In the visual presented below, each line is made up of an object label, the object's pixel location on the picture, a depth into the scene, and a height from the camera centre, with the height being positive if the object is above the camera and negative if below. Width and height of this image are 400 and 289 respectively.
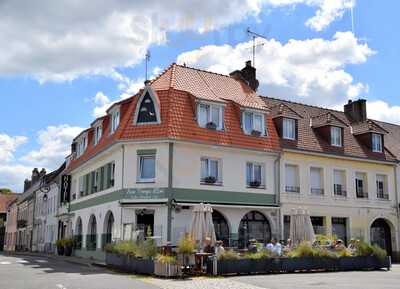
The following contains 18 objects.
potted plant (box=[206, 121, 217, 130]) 27.20 +5.54
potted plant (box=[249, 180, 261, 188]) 28.23 +2.68
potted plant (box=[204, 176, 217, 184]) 26.77 +2.73
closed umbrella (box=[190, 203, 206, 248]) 22.51 +0.40
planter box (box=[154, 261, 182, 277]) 19.52 -1.30
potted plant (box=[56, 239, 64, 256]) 37.16 -0.94
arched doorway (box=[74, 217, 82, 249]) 34.84 -0.05
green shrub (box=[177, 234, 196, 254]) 20.42 -0.45
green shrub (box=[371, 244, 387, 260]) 24.17 -0.77
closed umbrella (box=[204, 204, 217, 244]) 22.51 +0.53
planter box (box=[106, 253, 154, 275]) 20.41 -1.22
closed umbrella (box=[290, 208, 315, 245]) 25.36 +0.44
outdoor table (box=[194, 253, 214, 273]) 20.45 -1.01
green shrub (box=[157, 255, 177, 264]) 19.55 -0.91
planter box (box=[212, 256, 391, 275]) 20.45 -1.22
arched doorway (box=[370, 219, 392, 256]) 33.34 +0.12
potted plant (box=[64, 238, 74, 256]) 35.75 -0.85
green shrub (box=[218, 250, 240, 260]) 20.51 -0.79
